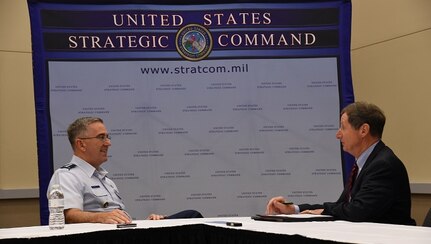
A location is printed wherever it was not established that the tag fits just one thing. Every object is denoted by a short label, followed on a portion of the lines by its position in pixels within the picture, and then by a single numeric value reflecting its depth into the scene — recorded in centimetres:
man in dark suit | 354
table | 257
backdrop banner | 542
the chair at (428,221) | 340
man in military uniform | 416
